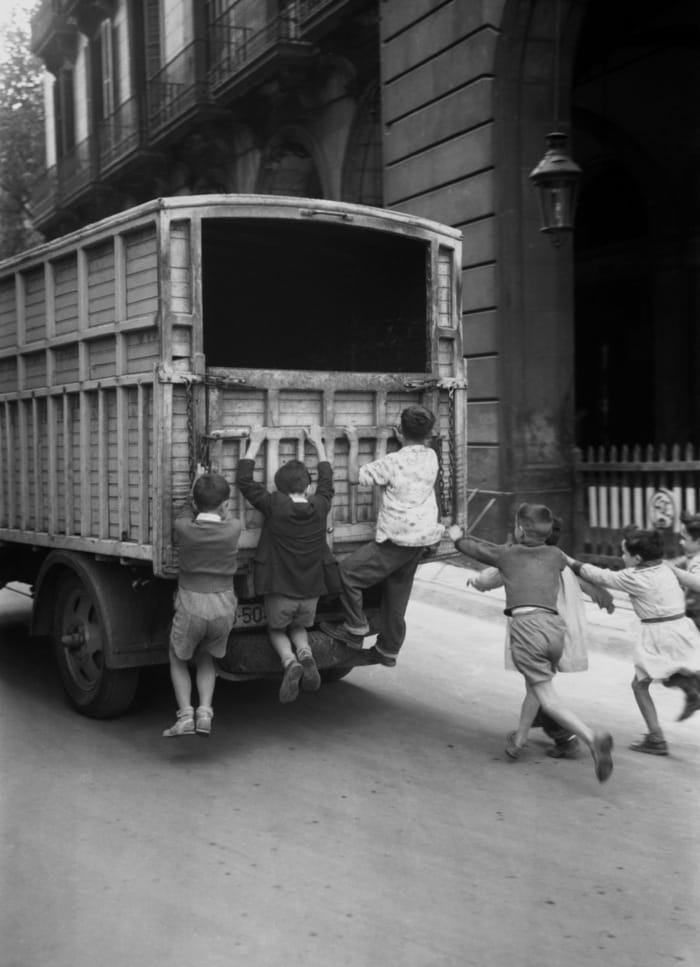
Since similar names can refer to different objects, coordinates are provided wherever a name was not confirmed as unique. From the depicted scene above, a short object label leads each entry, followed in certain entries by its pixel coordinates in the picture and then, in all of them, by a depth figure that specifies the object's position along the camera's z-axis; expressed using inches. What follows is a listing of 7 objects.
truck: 223.1
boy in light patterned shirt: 240.4
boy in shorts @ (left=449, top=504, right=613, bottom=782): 216.7
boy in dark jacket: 226.2
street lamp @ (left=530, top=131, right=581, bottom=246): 393.7
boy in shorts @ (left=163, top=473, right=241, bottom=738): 216.4
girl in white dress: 221.9
